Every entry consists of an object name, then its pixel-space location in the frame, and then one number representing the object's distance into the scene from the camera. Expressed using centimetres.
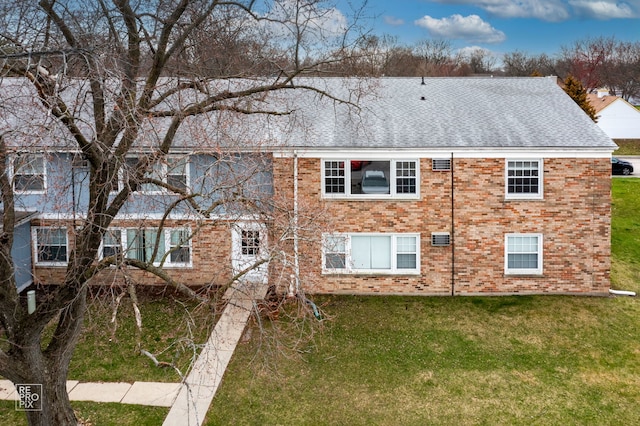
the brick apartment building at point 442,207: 1611
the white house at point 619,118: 4919
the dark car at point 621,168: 3447
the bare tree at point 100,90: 765
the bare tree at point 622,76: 7112
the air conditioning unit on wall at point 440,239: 1631
